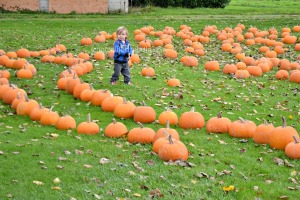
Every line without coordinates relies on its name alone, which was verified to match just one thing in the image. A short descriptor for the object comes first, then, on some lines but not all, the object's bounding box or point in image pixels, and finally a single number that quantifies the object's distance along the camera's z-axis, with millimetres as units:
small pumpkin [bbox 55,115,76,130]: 9070
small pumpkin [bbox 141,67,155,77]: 13602
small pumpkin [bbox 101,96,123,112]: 10297
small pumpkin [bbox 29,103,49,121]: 9562
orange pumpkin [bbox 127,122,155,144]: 8367
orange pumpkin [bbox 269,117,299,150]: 8016
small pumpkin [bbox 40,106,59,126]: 9336
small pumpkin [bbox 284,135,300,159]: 7609
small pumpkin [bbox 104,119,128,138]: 8656
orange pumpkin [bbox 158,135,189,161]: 7445
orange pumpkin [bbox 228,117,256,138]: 8703
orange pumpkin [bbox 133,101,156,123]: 9539
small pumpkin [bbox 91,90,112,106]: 10680
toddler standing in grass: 12430
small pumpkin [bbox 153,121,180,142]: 8064
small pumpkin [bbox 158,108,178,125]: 9352
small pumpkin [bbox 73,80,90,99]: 11242
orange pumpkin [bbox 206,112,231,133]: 8969
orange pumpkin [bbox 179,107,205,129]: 9202
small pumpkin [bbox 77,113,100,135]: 8836
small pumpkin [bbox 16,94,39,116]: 9938
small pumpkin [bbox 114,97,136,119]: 9836
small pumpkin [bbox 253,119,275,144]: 8342
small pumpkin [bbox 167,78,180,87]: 12680
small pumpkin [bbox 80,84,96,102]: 11000
